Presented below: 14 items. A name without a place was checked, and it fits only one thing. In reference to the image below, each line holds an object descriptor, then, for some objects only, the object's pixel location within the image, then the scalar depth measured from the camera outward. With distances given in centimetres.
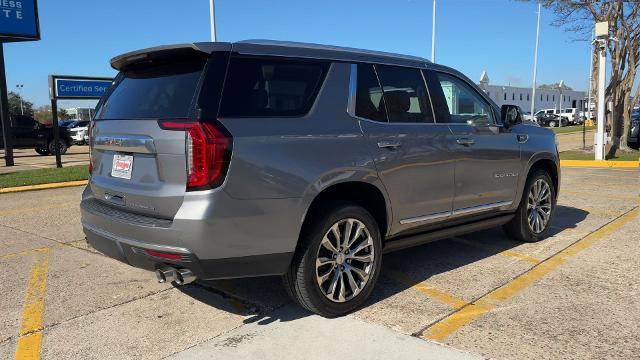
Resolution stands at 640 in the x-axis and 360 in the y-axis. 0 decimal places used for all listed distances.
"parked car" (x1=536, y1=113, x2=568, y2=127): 5189
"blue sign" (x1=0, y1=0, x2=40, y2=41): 1611
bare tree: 1644
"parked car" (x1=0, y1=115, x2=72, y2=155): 2223
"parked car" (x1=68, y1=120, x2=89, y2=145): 3275
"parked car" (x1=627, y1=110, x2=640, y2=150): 1813
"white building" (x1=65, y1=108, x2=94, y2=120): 7304
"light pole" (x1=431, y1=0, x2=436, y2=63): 3891
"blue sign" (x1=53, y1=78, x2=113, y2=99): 1581
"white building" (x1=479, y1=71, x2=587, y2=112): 7238
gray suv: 329
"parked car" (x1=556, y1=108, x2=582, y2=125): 5334
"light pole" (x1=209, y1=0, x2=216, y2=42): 2144
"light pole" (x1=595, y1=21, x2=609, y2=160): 1483
